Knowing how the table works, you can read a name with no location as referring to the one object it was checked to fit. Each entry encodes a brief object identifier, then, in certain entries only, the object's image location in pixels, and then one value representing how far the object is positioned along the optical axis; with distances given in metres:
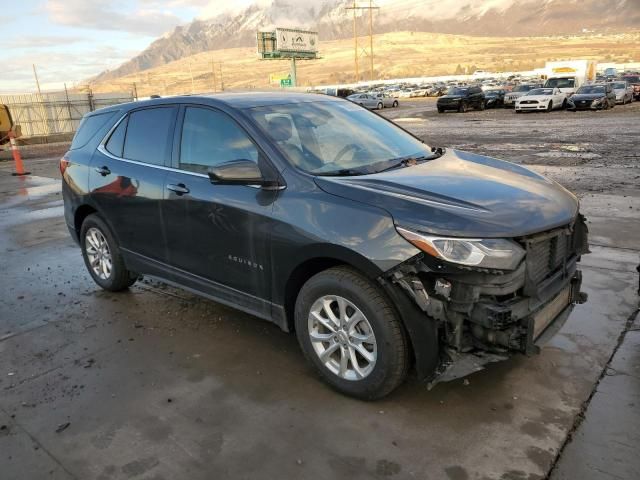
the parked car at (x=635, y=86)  38.75
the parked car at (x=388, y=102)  47.03
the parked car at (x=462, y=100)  35.03
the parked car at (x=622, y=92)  34.44
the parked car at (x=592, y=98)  29.62
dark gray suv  2.93
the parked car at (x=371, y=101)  45.44
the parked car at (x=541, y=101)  30.80
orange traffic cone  15.15
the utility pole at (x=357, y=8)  109.31
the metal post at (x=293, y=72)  75.69
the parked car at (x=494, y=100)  37.97
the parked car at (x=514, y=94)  36.81
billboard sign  75.81
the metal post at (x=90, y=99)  35.06
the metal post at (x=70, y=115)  33.88
